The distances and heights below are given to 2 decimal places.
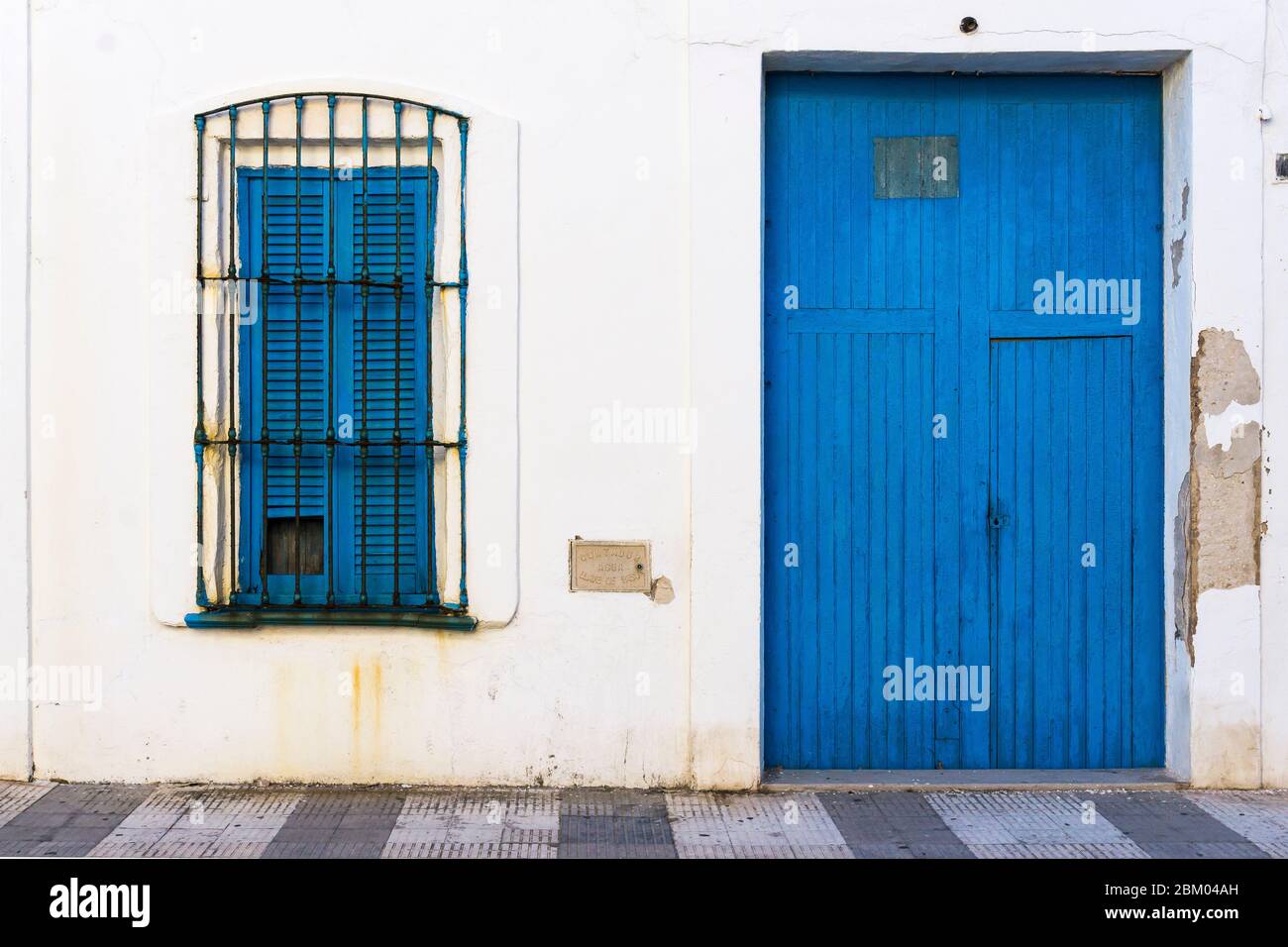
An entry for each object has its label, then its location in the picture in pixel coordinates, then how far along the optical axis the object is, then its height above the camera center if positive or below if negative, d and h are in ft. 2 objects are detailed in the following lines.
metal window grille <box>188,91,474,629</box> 19.26 +1.46
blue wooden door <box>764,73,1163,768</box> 19.85 +0.81
